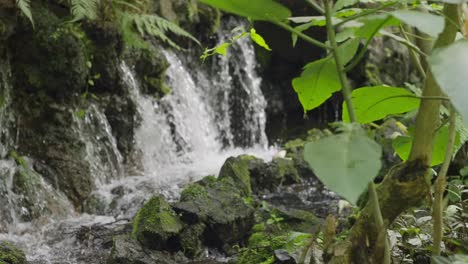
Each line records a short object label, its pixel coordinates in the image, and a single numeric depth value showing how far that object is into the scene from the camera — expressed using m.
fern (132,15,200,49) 5.68
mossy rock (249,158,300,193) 5.57
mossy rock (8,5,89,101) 5.17
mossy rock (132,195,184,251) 3.46
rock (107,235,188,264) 3.19
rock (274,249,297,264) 1.99
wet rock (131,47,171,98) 6.60
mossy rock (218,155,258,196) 4.80
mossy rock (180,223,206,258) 3.57
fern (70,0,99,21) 4.71
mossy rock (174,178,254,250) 3.67
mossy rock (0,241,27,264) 3.21
